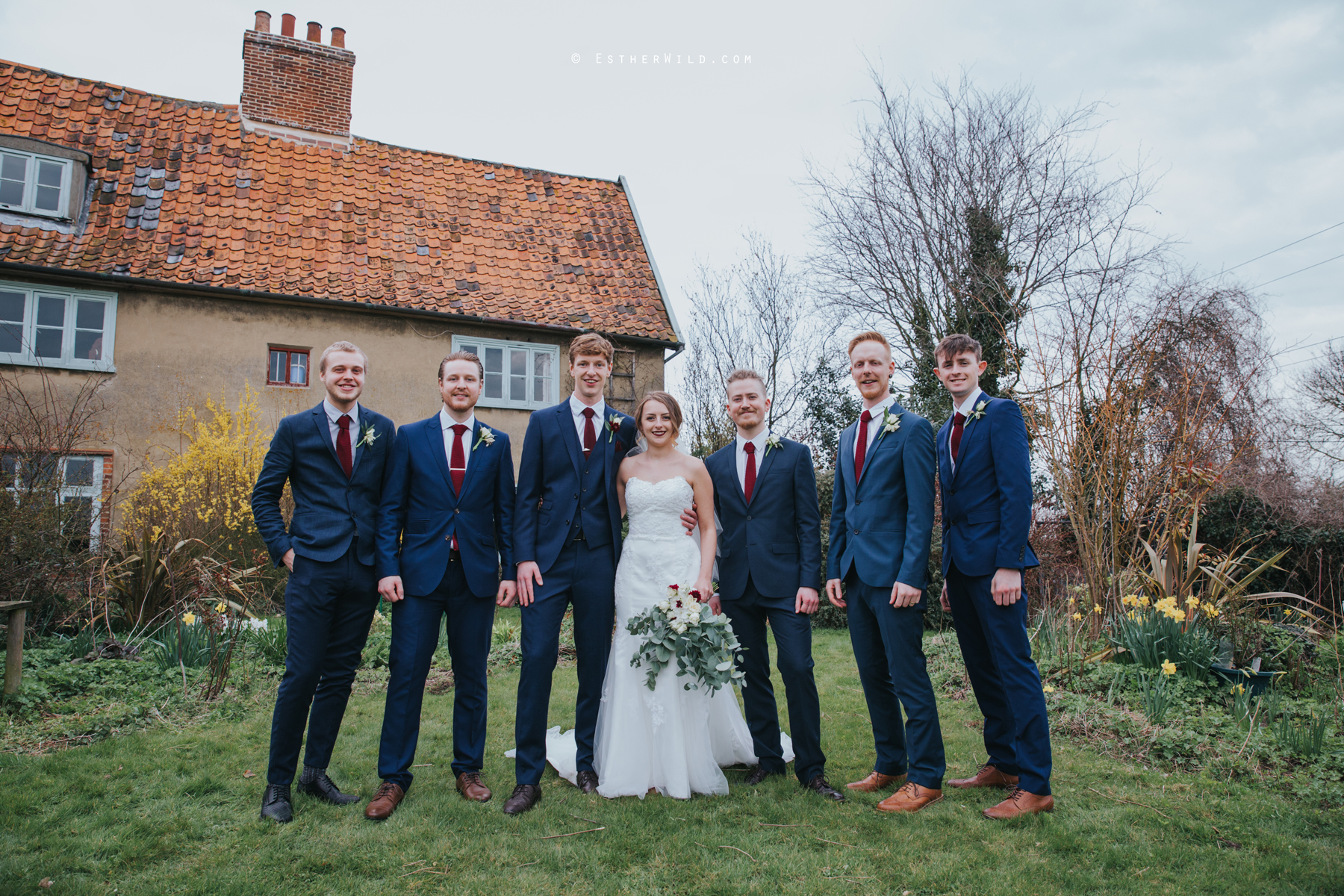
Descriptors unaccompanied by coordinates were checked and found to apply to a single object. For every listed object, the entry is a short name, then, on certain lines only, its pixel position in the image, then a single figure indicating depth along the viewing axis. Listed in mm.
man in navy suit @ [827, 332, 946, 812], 3734
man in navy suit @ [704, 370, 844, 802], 4012
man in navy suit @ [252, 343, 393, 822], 3617
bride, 3936
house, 10992
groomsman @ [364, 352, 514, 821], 3789
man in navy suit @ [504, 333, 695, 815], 3912
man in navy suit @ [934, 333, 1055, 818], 3611
